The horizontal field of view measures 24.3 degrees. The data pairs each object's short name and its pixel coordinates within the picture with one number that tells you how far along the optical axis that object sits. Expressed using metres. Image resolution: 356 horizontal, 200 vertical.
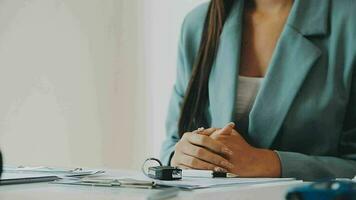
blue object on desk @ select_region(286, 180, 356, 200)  0.67
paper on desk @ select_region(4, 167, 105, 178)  1.20
